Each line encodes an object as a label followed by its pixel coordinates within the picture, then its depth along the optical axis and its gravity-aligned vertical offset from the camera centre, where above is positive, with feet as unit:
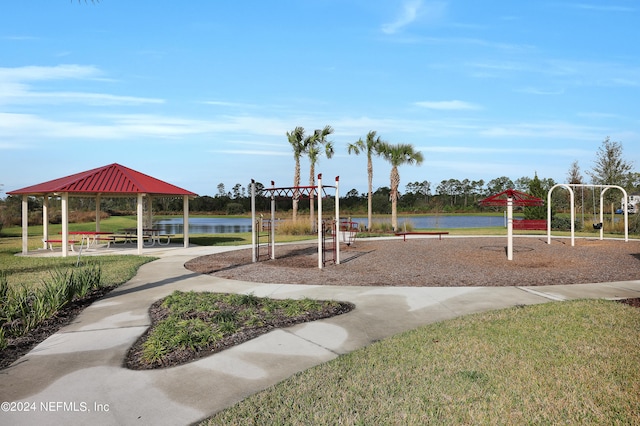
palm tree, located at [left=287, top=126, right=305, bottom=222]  99.60 +15.71
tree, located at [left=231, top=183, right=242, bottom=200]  280.31 +15.22
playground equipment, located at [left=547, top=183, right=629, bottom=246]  58.03 -1.92
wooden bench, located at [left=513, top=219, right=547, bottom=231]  78.38 -2.75
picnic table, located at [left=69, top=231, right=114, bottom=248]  52.88 -3.72
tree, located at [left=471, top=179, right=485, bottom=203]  293.39 +16.48
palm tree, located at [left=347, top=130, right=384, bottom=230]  98.22 +14.39
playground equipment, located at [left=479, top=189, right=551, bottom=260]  43.86 +0.94
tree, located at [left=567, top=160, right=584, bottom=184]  116.06 +8.88
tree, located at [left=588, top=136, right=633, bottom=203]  105.09 +9.56
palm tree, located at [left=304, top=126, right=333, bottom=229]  98.48 +15.36
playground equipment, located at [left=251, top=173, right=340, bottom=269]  37.91 +0.73
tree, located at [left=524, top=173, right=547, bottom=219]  94.07 +0.18
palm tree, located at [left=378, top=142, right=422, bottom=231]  96.68 +12.22
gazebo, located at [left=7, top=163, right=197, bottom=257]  51.57 +3.23
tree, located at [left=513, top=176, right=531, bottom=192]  269.32 +16.55
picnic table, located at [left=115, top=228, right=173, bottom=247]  58.54 -3.34
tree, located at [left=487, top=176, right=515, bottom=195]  288.92 +17.00
